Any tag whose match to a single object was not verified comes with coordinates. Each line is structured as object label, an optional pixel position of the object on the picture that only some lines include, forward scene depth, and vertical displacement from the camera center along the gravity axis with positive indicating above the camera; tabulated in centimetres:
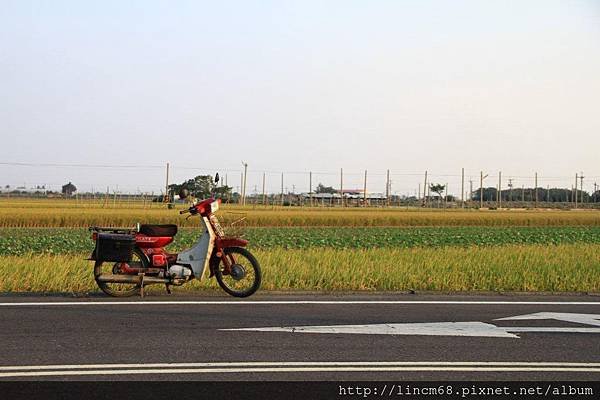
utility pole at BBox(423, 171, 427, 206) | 8981 +123
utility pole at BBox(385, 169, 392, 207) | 9089 +189
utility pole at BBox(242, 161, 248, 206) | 7310 +75
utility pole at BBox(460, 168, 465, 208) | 8997 +131
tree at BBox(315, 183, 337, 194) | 13618 +264
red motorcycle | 1016 -91
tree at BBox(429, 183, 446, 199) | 12171 +303
